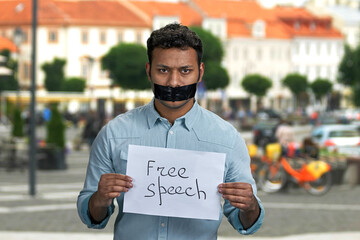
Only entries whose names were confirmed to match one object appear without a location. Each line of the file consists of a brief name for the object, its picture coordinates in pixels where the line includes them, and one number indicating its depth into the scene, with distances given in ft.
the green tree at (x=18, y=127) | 108.70
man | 11.94
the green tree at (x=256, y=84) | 292.81
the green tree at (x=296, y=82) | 320.09
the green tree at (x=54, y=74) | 279.69
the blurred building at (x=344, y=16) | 385.70
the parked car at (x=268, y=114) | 244.57
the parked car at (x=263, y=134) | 135.85
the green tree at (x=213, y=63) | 245.45
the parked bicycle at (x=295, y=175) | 62.39
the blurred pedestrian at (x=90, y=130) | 119.55
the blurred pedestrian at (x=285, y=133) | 82.86
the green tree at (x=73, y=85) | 276.62
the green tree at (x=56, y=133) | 80.53
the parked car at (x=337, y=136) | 100.81
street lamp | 122.60
